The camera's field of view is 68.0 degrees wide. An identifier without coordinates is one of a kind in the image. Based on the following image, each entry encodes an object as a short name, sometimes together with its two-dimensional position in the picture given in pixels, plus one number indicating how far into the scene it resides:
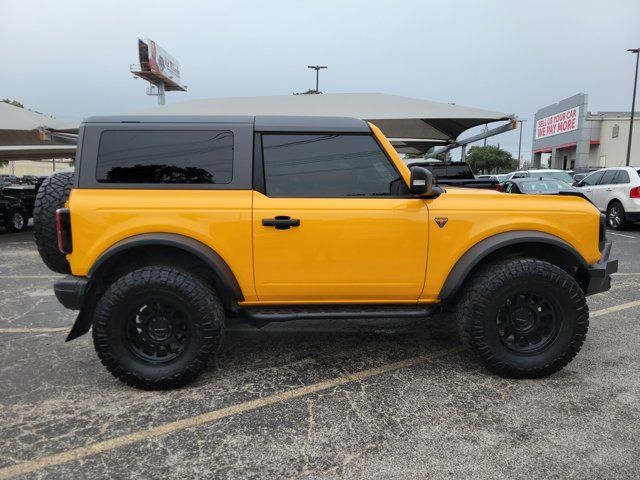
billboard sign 53.97
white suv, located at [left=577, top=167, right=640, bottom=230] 11.23
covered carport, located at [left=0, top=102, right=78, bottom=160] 11.22
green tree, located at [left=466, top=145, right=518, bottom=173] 67.50
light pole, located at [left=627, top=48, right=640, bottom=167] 25.38
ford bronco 3.16
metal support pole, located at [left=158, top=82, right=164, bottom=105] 60.12
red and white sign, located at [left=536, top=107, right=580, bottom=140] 36.62
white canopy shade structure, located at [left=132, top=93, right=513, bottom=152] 10.70
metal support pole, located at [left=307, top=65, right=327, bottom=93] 33.12
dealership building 34.41
